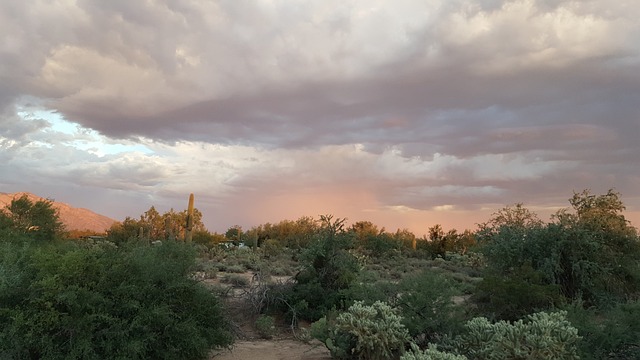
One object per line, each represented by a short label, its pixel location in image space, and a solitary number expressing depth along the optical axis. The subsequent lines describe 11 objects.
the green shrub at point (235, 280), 17.86
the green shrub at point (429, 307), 10.31
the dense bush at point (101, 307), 9.44
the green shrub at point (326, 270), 15.34
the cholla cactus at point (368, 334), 9.43
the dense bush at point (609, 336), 9.55
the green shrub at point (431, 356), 7.50
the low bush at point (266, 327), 13.75
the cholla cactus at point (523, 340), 8.22
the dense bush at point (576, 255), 17.34
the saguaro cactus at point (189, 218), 28.83
